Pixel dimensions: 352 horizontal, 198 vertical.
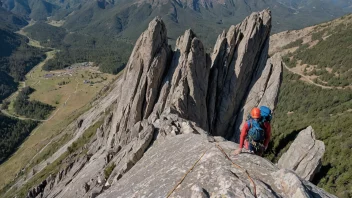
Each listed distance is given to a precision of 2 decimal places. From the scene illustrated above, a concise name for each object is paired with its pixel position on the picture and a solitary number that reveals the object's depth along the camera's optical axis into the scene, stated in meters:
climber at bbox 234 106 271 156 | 16.92
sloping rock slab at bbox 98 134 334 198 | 12.34
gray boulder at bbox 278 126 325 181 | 29.75
